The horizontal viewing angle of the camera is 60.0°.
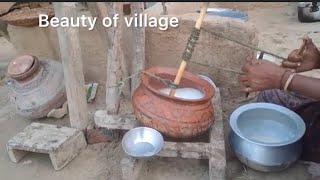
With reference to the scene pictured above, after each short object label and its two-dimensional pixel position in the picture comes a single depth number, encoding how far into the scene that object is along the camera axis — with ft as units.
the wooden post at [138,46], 6.60
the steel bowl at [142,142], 5.15
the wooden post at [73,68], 5.80
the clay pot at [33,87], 6.88
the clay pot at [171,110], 5.21
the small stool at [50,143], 5.75
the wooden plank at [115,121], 5.85
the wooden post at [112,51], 5.93
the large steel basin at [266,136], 5.19
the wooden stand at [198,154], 5.20
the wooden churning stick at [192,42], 4.78
